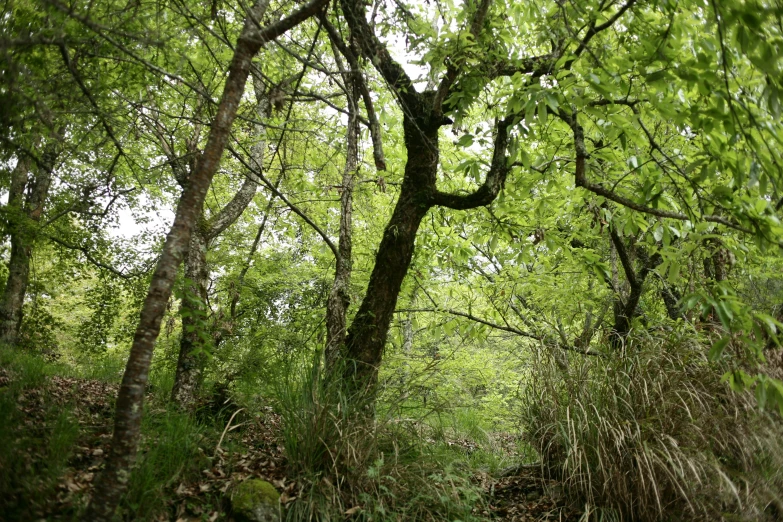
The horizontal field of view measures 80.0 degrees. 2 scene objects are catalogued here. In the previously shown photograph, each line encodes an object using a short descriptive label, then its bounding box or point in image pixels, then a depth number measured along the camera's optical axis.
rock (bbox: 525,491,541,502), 3.69
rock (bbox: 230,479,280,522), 2.58
